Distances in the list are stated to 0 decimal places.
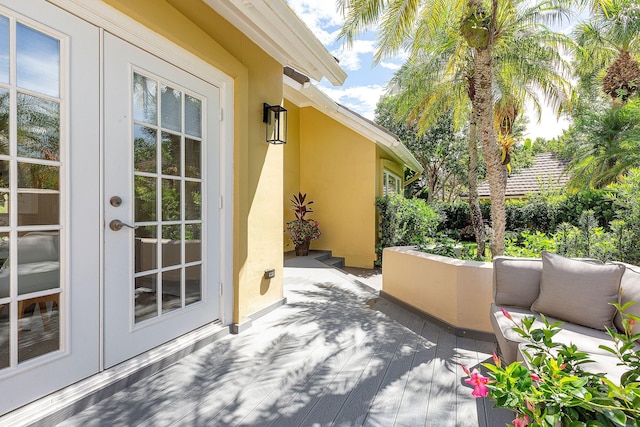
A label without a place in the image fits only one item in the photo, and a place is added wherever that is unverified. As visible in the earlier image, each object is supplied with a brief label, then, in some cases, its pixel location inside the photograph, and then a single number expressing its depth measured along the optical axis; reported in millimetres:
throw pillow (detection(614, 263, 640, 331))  2566
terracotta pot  9109
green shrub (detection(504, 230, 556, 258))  4764
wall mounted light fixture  4392
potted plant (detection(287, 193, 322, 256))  9008
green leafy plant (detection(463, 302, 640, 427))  1046
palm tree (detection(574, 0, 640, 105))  11320
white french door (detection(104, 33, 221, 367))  2633
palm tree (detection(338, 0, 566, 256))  5383
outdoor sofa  2590
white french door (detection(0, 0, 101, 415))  2078
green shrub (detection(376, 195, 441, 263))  8867
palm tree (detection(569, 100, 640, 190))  9945
